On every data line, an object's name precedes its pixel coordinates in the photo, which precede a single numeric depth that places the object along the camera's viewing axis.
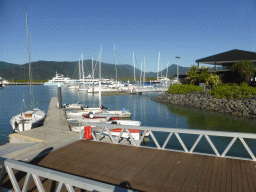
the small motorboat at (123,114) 24.23
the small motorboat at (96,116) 18.84
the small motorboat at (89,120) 18.16
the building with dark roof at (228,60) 35.19
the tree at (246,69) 31.62
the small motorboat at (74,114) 21.43
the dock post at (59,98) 24.10
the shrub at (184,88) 38.78
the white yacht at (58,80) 132.62
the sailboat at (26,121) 16.38
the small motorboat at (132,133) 13.03
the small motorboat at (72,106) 28.00
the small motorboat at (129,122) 16.83
